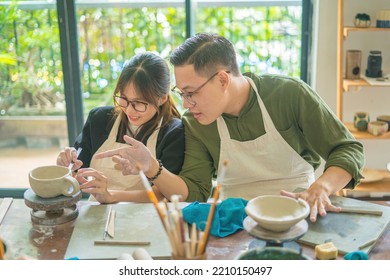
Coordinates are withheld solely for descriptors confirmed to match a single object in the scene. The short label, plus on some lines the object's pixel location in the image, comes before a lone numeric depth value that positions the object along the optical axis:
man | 2.20
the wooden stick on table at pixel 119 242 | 1.73
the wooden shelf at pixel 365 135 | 3.37
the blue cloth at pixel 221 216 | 1.80
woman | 2.35
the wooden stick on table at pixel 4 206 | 1.97
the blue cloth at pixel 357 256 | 1.56
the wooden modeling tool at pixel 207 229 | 1.37
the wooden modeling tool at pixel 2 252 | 1.43
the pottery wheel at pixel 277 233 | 1.55
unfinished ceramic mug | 1.88
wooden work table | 1.68
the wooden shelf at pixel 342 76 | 3.27
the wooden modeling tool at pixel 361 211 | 1.88
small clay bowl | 1.56
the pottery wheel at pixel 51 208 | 1.87
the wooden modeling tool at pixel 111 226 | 1.79
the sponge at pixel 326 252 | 1.60
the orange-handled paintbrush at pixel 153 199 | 1.35
